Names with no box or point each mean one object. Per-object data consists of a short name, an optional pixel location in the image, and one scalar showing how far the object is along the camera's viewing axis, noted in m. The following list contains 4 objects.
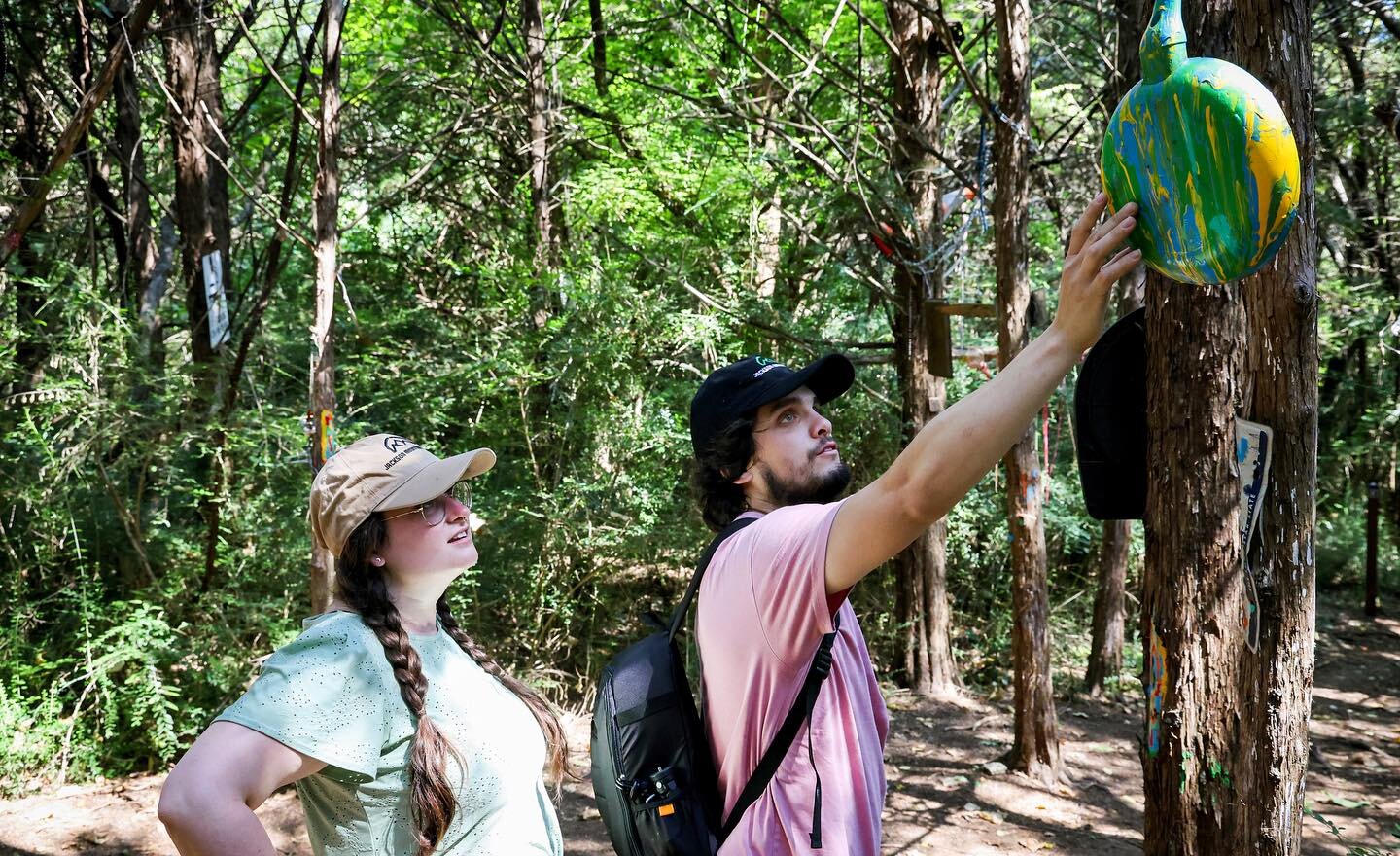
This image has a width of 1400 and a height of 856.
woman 1.69
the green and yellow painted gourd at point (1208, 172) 1.52
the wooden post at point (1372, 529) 11.34
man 1.42
